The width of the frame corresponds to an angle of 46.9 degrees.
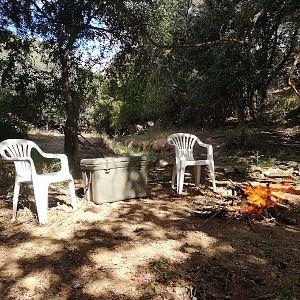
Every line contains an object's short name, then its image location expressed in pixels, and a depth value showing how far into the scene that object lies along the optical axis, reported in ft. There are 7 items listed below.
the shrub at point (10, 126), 25.64
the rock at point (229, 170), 18.86
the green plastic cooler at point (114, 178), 12.89
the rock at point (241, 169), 18.52
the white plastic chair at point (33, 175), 10.69
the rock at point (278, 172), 17.41
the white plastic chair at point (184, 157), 14.79
